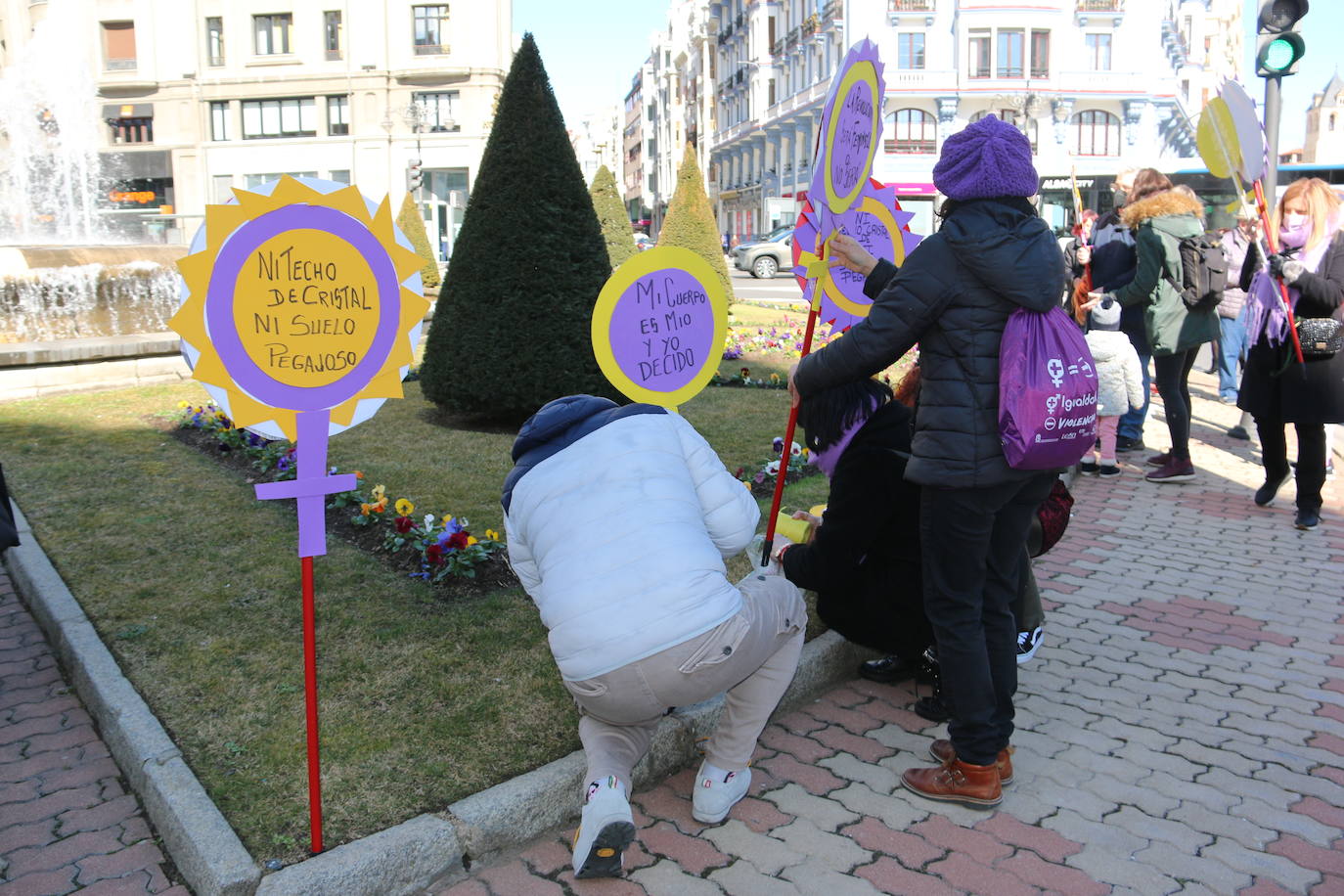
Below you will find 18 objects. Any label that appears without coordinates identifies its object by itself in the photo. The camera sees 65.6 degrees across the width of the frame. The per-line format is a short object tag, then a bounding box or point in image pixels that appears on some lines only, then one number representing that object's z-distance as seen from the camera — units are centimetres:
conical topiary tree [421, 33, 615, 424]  713
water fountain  1020
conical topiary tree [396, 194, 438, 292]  2181
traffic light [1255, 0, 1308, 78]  736
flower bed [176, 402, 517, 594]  470
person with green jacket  700
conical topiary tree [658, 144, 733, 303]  1764
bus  2602
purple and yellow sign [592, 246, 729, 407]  359
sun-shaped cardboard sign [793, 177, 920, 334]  413
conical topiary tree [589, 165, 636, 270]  1775
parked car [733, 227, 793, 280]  3036
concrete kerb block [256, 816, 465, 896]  255
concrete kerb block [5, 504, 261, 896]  262
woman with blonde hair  559
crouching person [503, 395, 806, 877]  259
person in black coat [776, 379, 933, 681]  347
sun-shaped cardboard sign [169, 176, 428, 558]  249
